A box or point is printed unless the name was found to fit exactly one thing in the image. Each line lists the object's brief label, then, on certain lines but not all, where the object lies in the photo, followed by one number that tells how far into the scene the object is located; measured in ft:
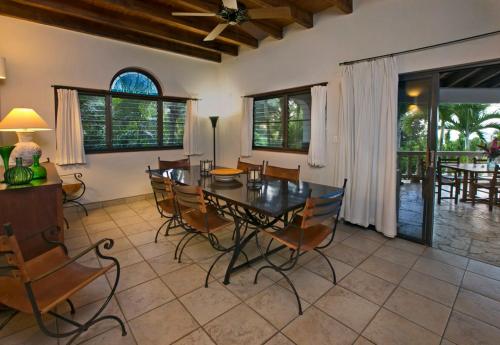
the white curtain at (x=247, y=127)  15.97
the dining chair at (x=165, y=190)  8.45
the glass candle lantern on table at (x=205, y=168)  10.22
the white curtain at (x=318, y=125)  11.92
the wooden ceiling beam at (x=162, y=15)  10.58
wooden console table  5.63
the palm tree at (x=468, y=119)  21.85
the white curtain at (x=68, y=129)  12.39
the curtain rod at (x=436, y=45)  7.64
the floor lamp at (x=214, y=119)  17.07
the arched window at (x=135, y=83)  14.58
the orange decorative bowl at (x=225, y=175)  9.13
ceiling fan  8.33
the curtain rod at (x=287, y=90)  12.11
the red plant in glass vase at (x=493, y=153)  13.74
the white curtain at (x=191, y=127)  16.85
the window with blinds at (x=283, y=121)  13.37
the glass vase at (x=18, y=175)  6.04
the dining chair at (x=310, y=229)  5.96
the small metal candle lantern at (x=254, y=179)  8.25
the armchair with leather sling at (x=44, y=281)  3.84
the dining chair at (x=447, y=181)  14.55
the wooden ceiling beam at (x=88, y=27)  11.11
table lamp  8.55
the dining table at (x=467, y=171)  13.24
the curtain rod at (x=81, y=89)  12.41
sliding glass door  9.19
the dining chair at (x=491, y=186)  12.99
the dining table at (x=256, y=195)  6.36
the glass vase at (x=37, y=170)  7.00
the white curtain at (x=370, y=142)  9.61
